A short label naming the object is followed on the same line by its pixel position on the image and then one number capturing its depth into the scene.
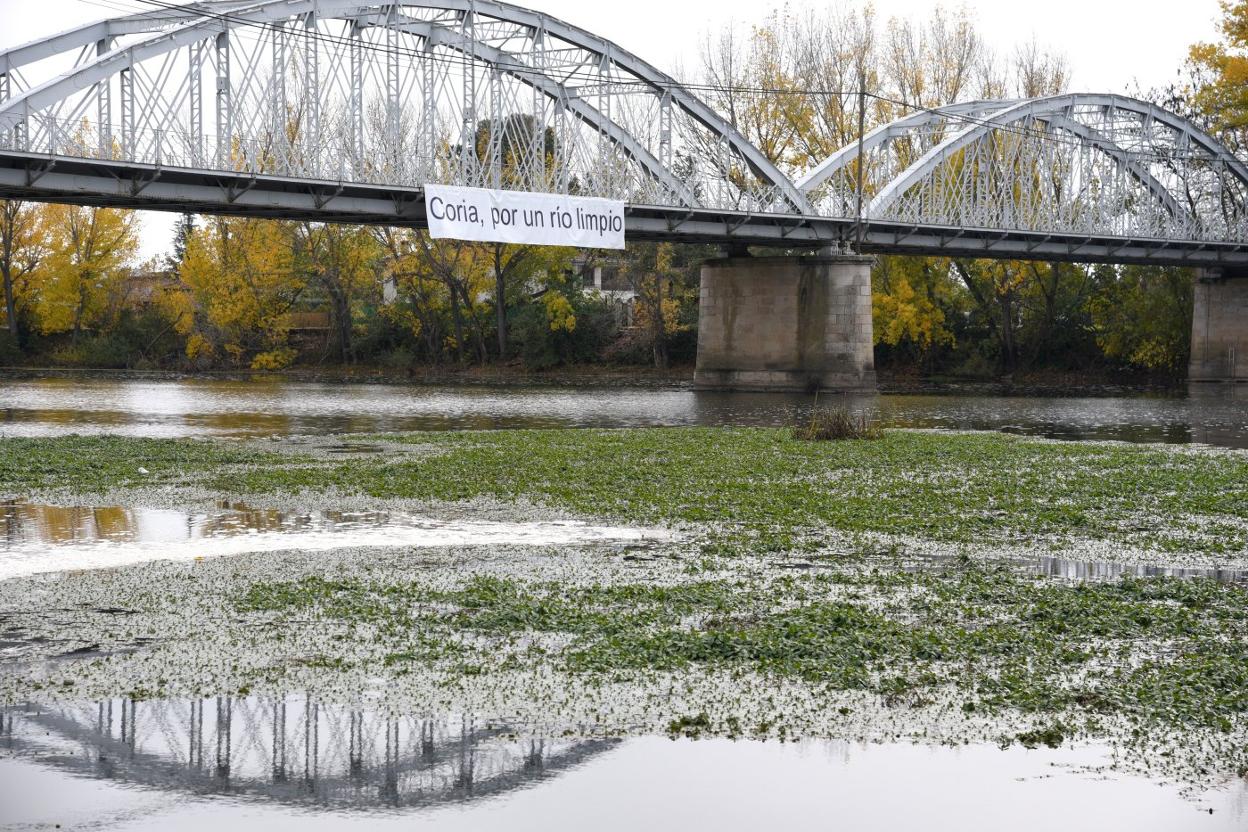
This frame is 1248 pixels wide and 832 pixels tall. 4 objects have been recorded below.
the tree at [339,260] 85.62
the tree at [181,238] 108.25
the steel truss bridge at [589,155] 47.75
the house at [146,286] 93.69
